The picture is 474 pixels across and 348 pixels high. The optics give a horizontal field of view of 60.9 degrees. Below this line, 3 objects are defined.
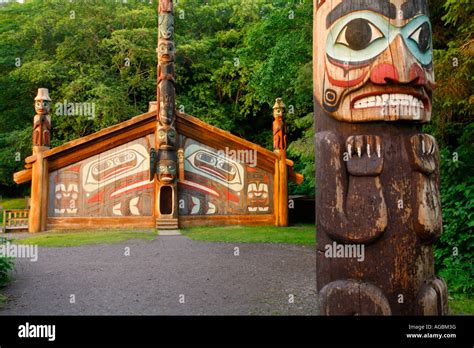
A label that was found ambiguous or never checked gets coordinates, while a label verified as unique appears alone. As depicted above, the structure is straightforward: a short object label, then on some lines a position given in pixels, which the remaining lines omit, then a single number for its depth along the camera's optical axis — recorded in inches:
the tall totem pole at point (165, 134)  497.7
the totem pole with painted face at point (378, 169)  132.7
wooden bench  487.2
